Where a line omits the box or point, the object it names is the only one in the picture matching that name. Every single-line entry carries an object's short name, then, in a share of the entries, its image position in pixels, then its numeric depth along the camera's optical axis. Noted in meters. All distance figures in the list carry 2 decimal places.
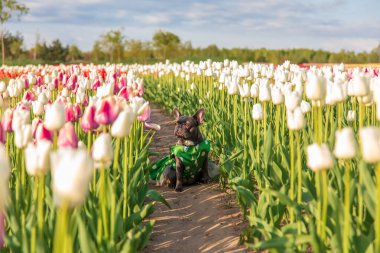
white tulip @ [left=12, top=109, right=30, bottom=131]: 3.12
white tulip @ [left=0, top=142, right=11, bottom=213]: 1.84
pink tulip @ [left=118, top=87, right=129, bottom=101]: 5.18
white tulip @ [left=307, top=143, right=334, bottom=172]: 2.55
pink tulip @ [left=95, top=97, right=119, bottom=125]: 3.01
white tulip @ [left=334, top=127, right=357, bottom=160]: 2.43
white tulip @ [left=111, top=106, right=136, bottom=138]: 2.83
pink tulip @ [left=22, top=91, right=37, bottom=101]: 5.43
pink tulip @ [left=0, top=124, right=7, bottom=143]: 3.14
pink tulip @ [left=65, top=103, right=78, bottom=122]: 3.84
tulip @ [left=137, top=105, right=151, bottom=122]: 4.77
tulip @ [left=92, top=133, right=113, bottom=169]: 2.58
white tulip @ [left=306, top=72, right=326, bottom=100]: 3.20
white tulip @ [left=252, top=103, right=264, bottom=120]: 4.68
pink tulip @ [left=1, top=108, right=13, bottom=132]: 3.32
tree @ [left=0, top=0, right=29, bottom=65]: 34.53
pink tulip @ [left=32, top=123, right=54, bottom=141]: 2.94
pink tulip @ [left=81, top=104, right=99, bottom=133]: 3.15
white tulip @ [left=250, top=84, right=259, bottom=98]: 5.30
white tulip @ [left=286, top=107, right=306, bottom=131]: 3.33
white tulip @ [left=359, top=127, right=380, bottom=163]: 2.18
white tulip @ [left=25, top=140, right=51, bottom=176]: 2.34
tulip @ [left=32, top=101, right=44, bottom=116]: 4.13
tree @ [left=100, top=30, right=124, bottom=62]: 48.94
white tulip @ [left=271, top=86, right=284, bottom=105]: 4.36
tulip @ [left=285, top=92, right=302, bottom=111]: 3.59
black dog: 5.95
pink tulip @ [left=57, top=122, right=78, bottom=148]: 2.69
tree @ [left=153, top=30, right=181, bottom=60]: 50.47
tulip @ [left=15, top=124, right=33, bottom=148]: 2.89
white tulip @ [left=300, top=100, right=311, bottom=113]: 4.34
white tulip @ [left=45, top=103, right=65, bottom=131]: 2.75
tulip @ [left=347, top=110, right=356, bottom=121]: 5.04
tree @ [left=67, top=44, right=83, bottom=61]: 65.38
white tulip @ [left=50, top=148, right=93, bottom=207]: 1.72
